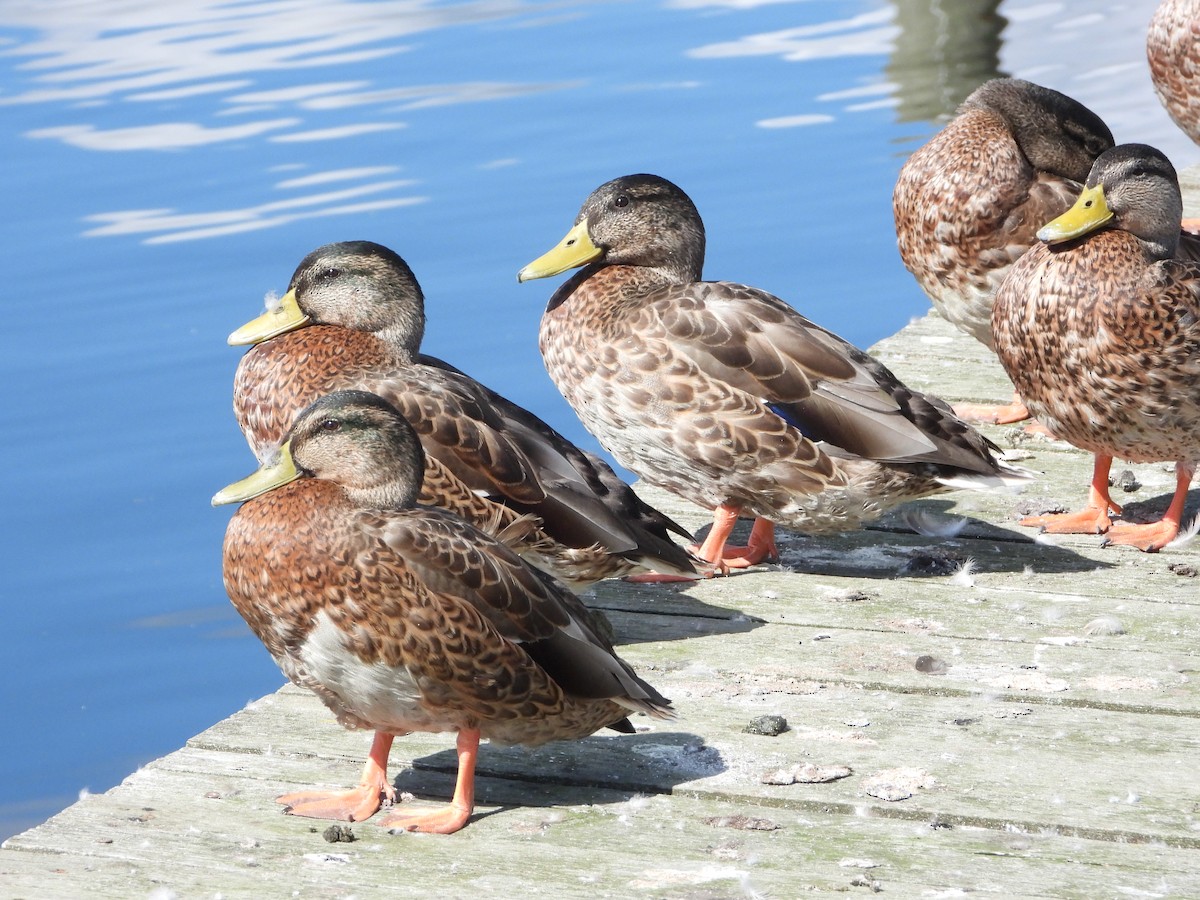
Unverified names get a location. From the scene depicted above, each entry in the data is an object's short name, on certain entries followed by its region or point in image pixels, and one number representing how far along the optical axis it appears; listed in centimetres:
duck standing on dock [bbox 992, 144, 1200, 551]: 1000
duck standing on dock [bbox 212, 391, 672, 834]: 693
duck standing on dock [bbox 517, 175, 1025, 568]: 1001
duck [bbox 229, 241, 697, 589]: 902
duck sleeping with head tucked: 1250
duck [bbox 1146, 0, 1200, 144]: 1656
